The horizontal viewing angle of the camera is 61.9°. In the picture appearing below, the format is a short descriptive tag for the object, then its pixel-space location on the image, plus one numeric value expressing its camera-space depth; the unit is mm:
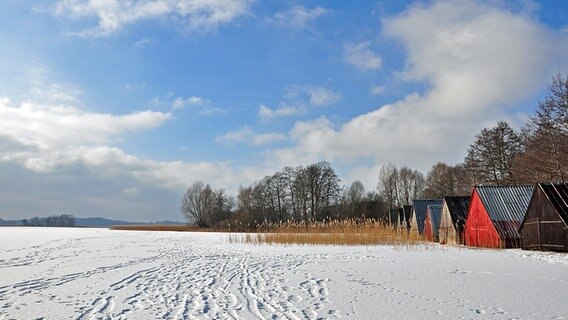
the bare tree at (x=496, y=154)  40781
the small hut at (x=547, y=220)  18781
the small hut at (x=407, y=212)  44912
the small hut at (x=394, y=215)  52288
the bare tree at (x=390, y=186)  71550
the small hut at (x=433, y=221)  33219
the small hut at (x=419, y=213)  37500
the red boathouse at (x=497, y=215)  22719
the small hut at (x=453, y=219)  28266
